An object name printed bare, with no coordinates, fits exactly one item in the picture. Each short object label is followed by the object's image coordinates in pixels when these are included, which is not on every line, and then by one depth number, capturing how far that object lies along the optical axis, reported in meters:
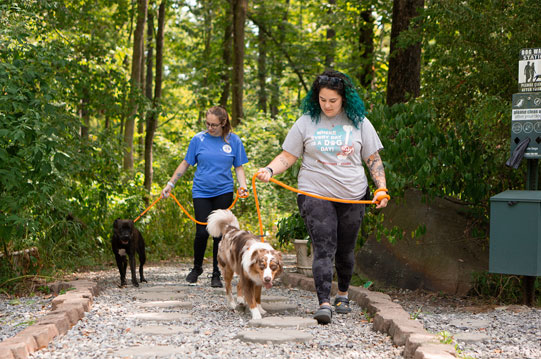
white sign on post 5.96
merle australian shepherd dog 5.08
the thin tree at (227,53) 21.56
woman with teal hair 5.20
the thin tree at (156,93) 14.69
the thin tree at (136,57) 14.49
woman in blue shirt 7.22
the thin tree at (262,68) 23.28
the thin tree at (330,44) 21.38
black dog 7.84
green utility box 5.68
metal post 6.12
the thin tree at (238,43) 16.81
